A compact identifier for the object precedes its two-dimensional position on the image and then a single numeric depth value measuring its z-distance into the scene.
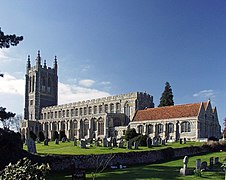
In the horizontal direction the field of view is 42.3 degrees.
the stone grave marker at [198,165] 17.27
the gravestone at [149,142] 35.73
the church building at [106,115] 49.75
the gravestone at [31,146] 23.50
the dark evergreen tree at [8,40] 19.09
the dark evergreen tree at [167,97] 66.50
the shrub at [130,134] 44.03
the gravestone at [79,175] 12.27
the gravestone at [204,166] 18.83
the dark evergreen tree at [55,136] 54.12
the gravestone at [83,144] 33.56
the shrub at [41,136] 53.73
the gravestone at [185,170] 17.27
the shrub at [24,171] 6.25
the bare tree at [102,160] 21.03
